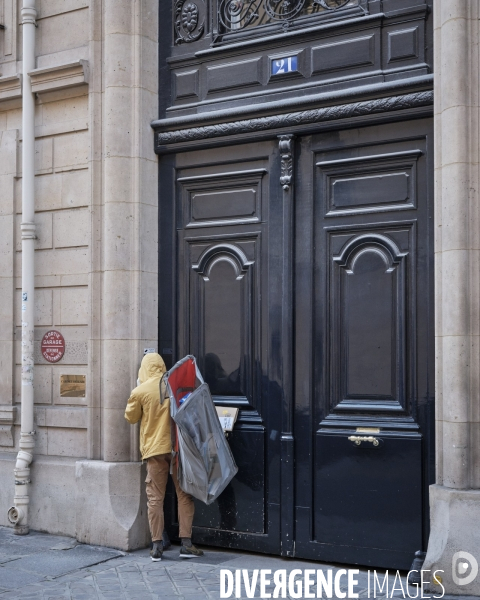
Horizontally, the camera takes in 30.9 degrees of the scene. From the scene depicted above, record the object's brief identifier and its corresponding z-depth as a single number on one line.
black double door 6.78
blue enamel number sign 7.50
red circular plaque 8.41
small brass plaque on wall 8.26
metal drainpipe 8.31
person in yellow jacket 7.36
